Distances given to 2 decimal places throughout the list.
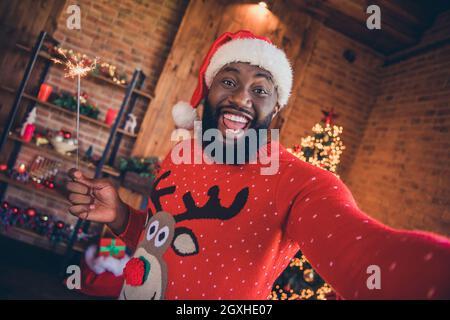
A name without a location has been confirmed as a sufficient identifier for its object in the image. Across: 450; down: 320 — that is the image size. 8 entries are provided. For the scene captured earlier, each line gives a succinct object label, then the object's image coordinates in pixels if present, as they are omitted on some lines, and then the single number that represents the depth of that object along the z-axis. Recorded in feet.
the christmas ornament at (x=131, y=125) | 12.12
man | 1.60
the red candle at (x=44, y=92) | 11.54
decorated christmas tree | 10.06
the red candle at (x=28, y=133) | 11.21
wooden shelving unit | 10.43
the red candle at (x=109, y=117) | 12.01
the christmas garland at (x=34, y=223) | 11.06
